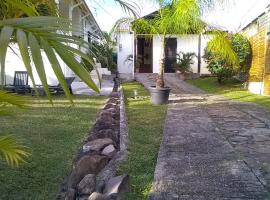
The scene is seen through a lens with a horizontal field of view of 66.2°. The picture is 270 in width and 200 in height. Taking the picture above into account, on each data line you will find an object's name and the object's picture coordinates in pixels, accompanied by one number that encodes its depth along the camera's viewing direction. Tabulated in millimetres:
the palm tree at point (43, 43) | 669
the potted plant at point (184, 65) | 12338
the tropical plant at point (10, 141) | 1168
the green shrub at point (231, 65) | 9370
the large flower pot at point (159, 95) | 6529
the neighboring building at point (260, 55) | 7839
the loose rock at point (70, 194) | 2184
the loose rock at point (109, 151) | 3138
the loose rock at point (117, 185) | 2165
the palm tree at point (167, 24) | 6140
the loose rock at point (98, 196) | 1984
